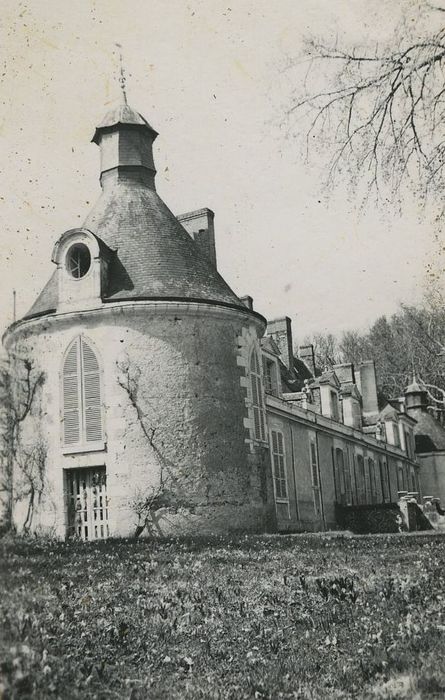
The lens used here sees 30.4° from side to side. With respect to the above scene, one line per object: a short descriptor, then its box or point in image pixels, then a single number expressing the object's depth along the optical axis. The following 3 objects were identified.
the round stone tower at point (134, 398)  16.80
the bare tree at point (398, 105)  9.42
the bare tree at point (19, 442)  17.30
